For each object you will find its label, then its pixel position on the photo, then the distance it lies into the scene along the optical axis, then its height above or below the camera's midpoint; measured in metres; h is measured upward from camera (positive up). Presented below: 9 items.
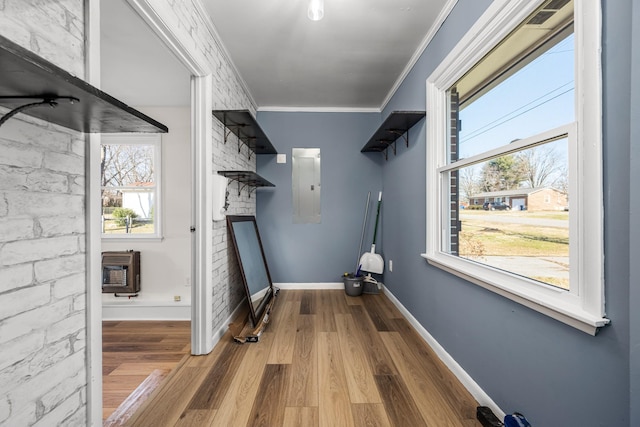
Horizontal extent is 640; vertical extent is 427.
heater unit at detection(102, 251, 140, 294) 3.16 -0.68
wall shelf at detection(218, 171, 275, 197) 2.36 +0.35
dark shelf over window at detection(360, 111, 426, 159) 2.29 +0.82
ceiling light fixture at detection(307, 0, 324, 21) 1.68 +1.25
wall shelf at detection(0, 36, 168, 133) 0.55 +0.30
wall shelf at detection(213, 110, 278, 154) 2.21 +0.80
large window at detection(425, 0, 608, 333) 0.94 +0.26
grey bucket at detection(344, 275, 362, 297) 3.39 -0.89
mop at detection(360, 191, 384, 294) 3.51 -0.67
